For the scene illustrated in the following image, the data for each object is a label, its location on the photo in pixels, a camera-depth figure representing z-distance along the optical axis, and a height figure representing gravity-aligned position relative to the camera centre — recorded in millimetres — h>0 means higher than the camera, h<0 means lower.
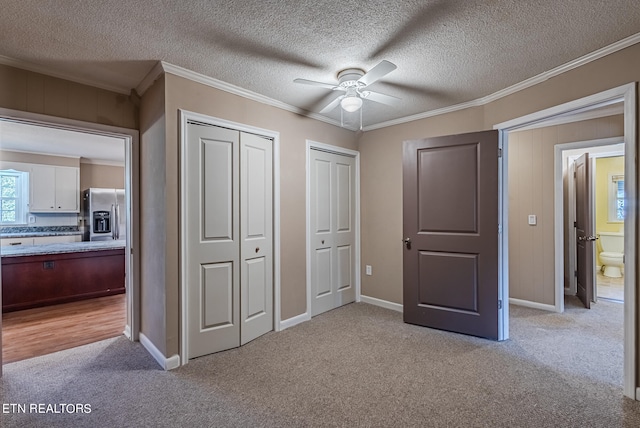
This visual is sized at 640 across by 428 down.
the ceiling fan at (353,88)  2401 +998
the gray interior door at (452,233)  2949 -201
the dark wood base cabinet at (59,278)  3988 -860
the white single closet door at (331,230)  3686 -199
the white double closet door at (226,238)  2590 -208
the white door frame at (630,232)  2029 -137
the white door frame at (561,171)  3602 +512
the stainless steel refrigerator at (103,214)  5707 +25
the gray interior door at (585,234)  3927 -294
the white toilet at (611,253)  5477 -749
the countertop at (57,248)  4074 -459
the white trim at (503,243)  2957 -293
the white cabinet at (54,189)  5449 +485
